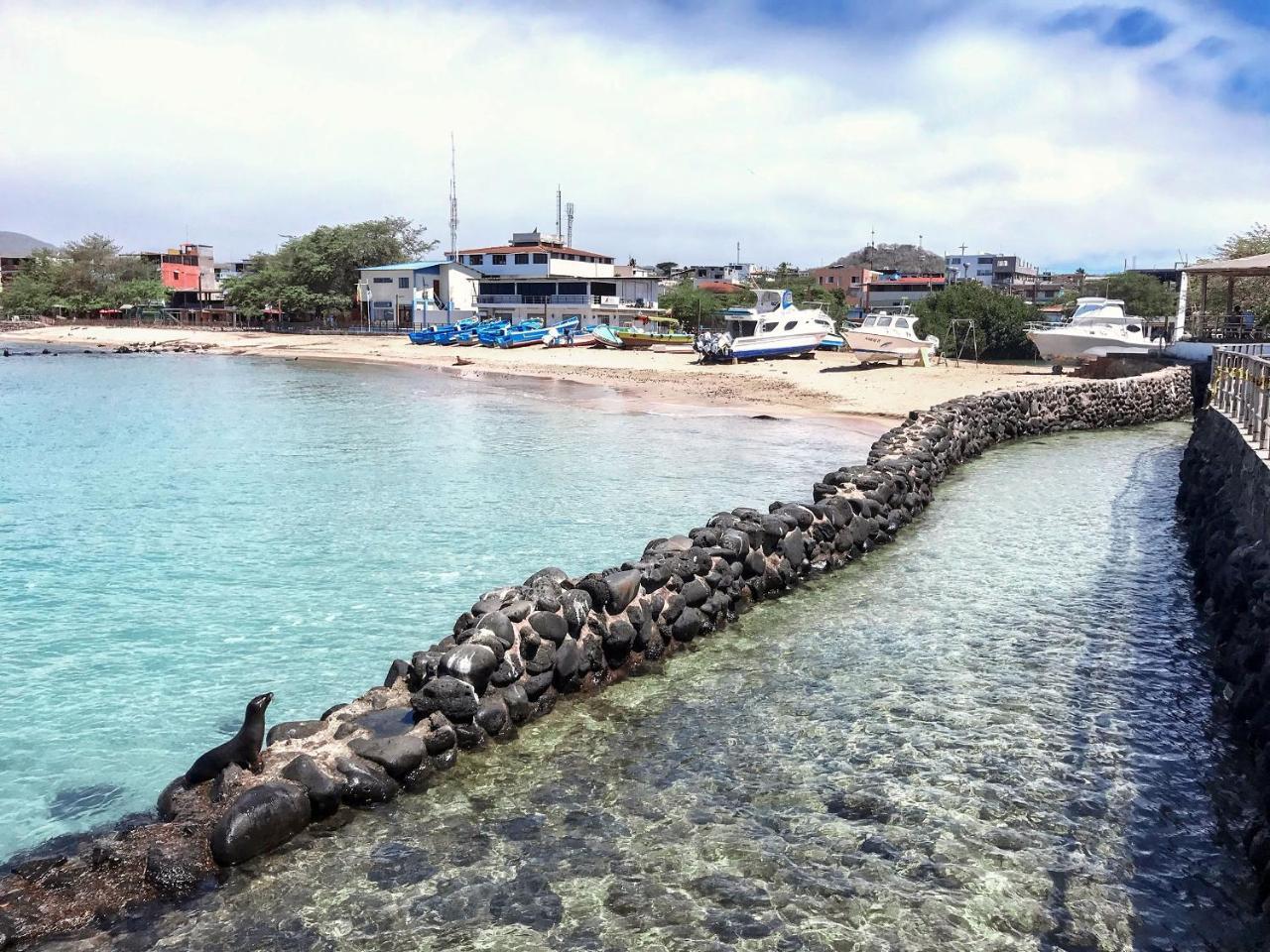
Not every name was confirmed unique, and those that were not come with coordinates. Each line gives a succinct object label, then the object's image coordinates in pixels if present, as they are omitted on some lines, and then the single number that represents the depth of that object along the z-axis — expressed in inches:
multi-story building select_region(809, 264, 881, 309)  3890.7
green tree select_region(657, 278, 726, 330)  2792.8
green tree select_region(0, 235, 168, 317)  3489.2
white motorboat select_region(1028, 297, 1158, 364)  1435.8
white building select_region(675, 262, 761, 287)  4581.7
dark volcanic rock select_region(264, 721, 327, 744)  248.5
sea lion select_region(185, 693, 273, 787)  227.9
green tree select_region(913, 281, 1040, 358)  1988.2
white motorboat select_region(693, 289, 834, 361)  1683.1
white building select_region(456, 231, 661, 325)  2591.0
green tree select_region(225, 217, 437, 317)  2819.9
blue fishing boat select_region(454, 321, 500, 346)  2212.1
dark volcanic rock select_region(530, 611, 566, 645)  301.0
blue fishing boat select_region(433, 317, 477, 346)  2261.3
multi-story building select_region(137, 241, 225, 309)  3740.2
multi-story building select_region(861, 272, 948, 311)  3481.8
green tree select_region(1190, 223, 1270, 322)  1544.0
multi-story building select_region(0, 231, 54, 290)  4054.1
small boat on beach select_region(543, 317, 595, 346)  2145.7
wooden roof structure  1050.7
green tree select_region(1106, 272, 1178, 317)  3053.6
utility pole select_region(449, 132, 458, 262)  3304.6
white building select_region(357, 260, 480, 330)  2632.9
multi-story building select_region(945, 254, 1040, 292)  4589.1
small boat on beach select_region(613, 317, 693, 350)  2075.5
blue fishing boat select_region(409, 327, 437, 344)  2261.3
